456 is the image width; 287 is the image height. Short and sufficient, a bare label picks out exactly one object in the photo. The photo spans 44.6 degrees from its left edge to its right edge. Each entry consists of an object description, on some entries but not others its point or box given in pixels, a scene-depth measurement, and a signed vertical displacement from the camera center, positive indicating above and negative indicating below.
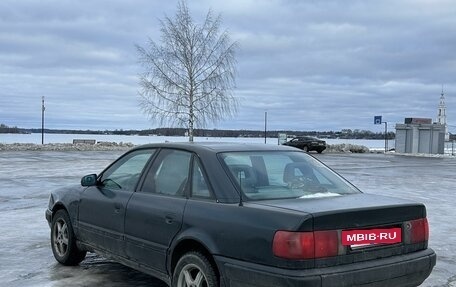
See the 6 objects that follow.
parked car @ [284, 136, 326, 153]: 44.22 -0.76
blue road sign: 46.84 +1.43
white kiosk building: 45.41 +0.15
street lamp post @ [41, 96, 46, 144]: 46.59 +0.80
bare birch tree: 35.88 +3.31
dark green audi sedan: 3.98 -0.72
